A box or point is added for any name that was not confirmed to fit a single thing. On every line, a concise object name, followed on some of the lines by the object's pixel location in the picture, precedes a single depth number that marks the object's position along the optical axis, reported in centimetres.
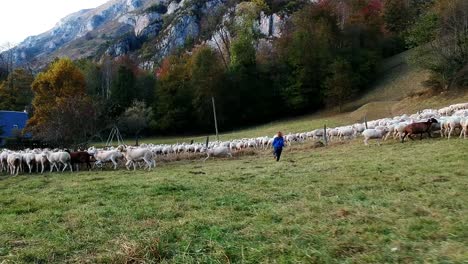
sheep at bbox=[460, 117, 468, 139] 2260
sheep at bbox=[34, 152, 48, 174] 2452
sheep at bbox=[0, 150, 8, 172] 2575
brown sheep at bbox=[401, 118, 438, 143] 2514
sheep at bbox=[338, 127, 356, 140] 3306
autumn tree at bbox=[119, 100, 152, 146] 5959
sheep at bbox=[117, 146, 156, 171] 2341
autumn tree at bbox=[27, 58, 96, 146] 3378
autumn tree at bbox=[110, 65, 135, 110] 7394
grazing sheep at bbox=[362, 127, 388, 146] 2688
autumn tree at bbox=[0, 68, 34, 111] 7069
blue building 5922
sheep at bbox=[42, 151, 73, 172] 2445
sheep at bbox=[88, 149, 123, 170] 2531
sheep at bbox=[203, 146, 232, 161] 2911
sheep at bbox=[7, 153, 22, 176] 2440
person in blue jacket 2311
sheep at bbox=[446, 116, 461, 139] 2356
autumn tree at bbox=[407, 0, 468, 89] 4938
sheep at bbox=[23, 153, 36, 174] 2468
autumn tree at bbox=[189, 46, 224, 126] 6944
